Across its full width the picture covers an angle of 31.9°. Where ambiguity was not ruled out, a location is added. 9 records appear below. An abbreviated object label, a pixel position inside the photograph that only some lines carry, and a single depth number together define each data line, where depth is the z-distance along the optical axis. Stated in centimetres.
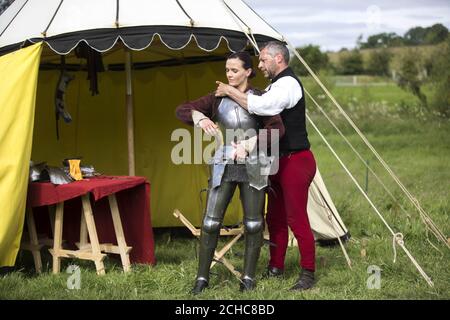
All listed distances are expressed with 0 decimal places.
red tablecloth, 539
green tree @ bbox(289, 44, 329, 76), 2234
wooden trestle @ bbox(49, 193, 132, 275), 550
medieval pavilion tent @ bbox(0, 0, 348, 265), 544
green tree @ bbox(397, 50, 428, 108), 1961
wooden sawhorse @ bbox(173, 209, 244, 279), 532
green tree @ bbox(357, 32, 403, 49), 2447
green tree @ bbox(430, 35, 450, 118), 1658
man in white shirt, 486
